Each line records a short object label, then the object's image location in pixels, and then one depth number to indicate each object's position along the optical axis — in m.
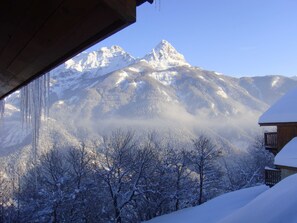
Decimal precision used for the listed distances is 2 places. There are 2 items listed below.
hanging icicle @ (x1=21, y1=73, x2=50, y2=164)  3.77
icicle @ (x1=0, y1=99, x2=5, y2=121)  4.29
